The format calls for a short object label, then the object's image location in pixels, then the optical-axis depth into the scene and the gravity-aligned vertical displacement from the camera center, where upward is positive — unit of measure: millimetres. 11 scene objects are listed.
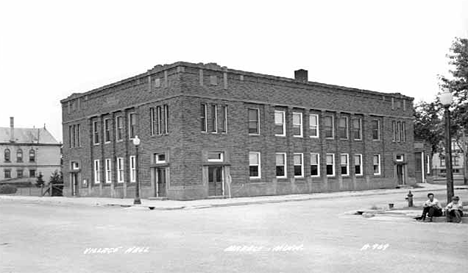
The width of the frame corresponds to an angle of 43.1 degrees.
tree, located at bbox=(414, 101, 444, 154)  75969 +3939
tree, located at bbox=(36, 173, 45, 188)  67000 -2248
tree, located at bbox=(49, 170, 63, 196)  52475 -2343
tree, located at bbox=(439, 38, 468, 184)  26844 +3274
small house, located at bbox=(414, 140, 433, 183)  58469 -933
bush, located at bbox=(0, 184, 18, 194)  66375 -2954
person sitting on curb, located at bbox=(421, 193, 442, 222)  18750 -1768
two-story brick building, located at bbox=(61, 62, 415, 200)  36625 +1593
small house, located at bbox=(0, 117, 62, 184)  91875 +1472
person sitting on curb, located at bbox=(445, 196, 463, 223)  18000 -1772
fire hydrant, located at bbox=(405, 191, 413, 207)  24547 -1960
